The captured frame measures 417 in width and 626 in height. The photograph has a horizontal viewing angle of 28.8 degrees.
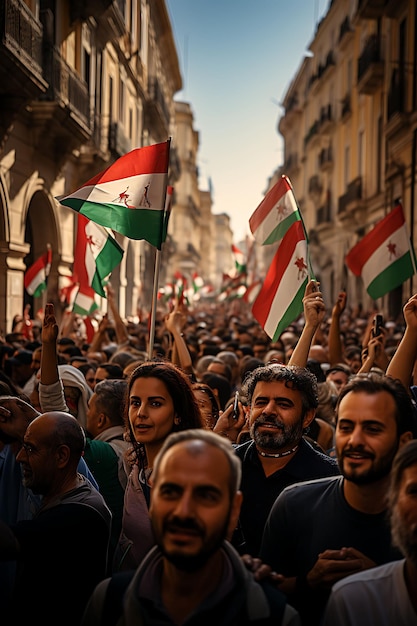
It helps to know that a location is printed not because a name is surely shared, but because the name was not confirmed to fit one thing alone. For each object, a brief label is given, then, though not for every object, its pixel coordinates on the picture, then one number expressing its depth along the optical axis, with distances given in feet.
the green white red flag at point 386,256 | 28.32
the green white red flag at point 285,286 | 20.13
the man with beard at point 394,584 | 7.13
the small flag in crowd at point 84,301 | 33.43
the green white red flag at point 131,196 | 20.06
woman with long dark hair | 11.02
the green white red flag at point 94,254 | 28.09
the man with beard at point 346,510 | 8.40
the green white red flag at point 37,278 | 40.86
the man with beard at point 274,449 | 10.82
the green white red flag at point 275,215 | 21.65
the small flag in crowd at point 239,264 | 83.42
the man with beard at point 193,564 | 6.86
